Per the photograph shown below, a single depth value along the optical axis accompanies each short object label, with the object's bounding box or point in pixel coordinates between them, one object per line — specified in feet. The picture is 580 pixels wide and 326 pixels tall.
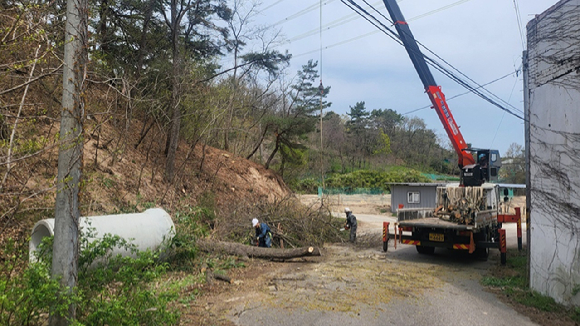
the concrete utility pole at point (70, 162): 14.42
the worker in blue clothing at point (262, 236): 37.73
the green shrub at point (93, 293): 13.46
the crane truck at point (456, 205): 34.86
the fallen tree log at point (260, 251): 34.55
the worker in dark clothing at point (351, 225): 47.67
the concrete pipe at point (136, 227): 22.68
